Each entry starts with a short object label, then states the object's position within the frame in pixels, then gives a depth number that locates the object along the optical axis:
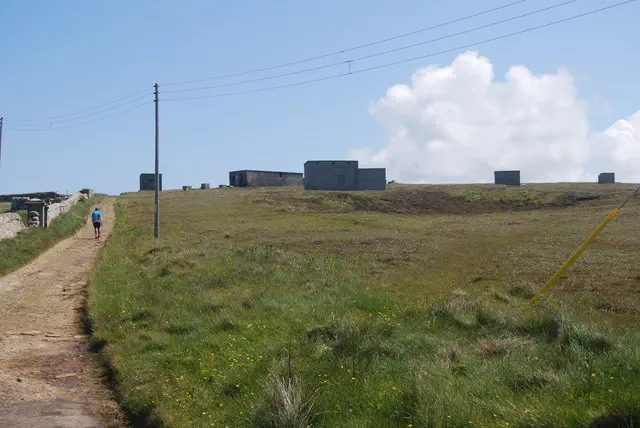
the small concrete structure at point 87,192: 67.00
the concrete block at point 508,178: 85.31
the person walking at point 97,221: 30.69
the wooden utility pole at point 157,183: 31.50
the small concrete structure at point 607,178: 86.94
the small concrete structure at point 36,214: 30.22
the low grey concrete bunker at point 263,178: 88.56
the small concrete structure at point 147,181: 89.56
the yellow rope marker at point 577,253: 11.35
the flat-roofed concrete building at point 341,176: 76.38
